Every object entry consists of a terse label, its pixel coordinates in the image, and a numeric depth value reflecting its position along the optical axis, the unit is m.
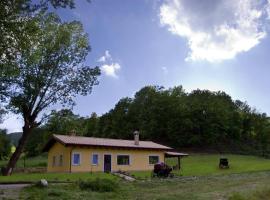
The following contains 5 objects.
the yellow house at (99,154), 21.67
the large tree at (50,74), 17.80
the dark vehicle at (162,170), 17.89
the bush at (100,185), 10.55
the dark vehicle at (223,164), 24.14
